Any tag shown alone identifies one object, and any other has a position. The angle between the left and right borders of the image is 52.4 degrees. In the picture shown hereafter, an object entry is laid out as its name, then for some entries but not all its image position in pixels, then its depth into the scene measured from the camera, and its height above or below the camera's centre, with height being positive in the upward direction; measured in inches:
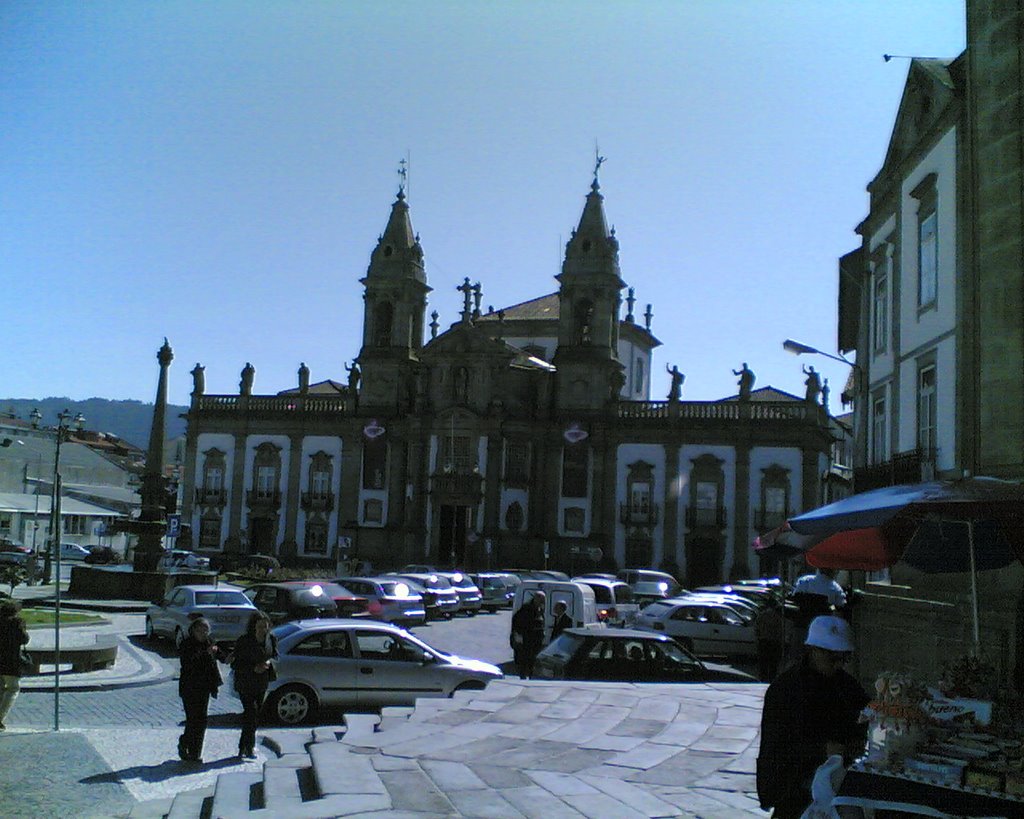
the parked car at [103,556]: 1888.5 -79.6
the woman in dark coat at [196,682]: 443.8 -71.0
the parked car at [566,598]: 892.9 -57.6
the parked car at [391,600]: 1022.4 -74.0
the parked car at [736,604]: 974.4 -63.4
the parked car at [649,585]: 1322.6 -68.4
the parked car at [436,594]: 1201.4 -78.8
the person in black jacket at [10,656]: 498.9 -69.9
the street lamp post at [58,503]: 509.0 +5.4
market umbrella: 319.0 +6.6
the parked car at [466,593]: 1284.4 -80.3
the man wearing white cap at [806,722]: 217.2 -38.0
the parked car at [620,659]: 607.5 -73.3
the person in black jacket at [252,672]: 454.9 -66.8
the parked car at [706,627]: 914.1 -79.1
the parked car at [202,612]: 819.4 -75.3
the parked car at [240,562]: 1818.4 -80.7
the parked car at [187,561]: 1763.0 -76.0
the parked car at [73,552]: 2202.3 -85.3
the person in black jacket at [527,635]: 689.0 -68.9
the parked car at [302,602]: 880.3 -69.6
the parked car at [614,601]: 1019.9 -74.9
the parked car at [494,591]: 1396.0 -84.3
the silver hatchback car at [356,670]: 554.6 -79.0
